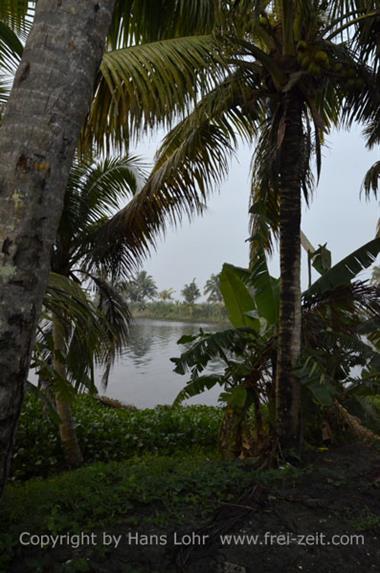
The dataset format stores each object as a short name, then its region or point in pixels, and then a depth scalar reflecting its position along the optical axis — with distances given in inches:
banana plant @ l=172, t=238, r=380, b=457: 170.9
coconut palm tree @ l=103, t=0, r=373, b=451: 152.9
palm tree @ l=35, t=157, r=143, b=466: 224.1
